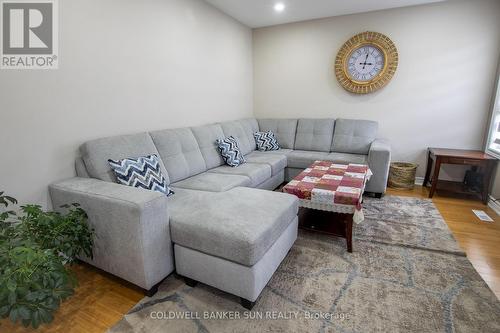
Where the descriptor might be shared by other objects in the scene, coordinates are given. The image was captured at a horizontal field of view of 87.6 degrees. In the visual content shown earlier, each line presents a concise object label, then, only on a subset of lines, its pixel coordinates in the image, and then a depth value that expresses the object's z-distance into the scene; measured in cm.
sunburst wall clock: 360
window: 307
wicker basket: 347
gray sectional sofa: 149
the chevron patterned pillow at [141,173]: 192
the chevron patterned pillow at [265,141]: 389
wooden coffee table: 204
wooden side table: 294
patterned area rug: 143
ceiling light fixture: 329
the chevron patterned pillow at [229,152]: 307
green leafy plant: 110
